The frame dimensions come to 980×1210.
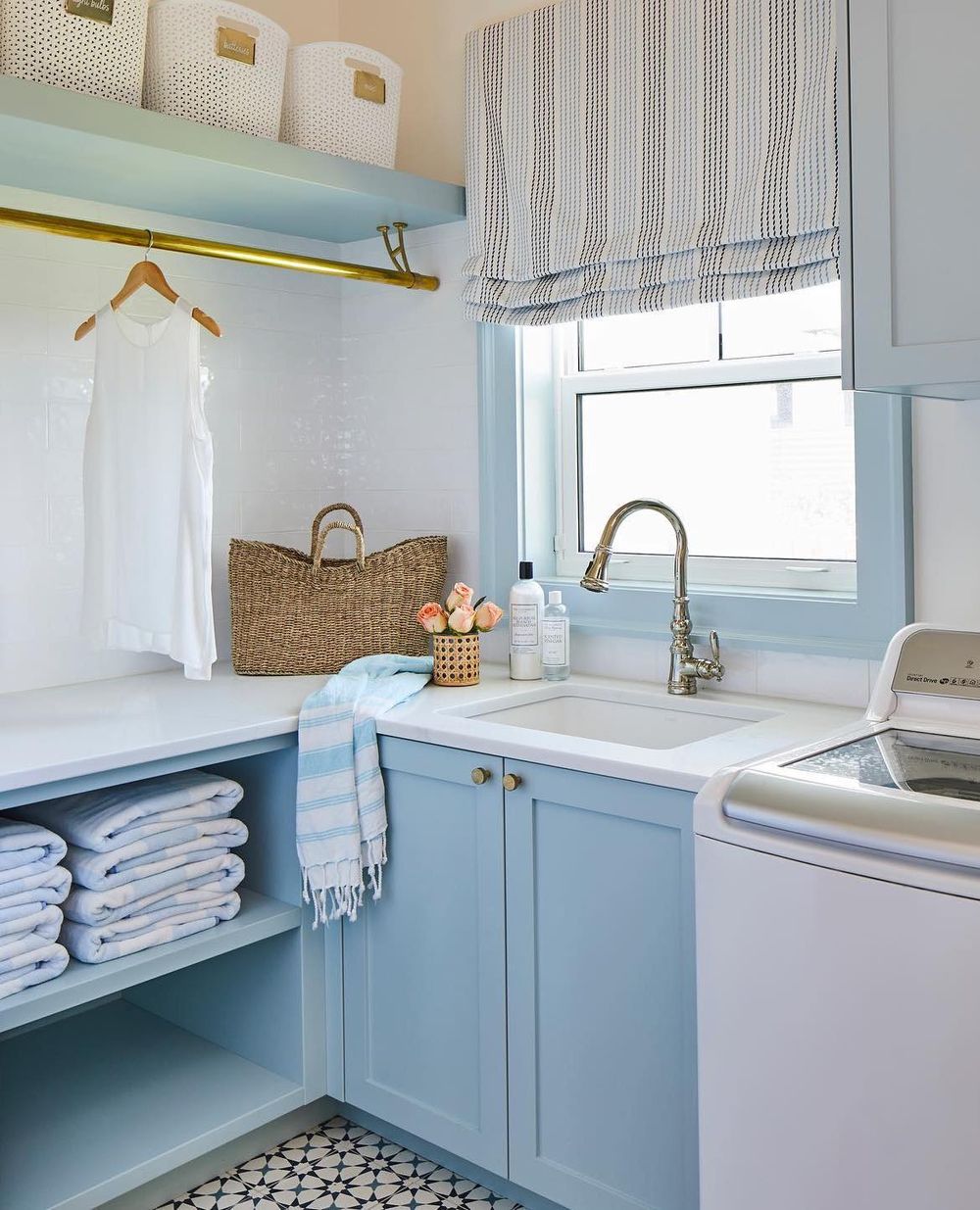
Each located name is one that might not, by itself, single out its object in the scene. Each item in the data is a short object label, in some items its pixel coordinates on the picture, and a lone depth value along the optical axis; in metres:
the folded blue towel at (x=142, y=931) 2.02
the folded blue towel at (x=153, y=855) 2.05
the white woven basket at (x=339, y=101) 2.45
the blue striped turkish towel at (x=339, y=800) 2.16
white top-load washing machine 1.32
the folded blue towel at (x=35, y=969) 1.89
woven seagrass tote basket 2.61
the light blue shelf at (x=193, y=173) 1.98
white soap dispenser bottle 2.54
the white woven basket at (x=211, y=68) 2.19
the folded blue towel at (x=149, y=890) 2.03
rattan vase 2.48
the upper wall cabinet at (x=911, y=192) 1.62
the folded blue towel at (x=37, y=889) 1.89
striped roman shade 2.12
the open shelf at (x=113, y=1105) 2.06
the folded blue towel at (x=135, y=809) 2.07
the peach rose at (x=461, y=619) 2.48
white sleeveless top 2.24
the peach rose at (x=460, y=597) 2.51
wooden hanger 2.25
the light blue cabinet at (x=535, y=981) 1.82
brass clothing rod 2.11
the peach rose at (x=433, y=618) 2.49
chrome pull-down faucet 2.29
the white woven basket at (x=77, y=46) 1.96
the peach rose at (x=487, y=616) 2.50
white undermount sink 2.29
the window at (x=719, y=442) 2.32
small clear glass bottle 2.51
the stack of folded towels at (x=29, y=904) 1.89
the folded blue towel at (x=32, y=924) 1.88
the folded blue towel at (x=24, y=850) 1.90
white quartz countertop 1.85
